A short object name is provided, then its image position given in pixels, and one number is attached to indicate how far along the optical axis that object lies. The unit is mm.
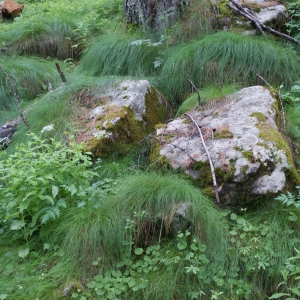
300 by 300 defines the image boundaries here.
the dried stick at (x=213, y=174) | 2758
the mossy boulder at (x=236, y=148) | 2797
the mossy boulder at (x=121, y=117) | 3571
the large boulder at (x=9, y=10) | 7777
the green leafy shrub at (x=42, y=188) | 2658
